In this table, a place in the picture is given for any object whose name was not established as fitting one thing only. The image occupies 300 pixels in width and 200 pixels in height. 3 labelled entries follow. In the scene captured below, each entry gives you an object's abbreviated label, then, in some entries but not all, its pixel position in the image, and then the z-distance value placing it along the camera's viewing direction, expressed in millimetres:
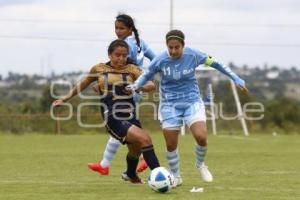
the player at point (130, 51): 21266
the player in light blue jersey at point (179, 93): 19375
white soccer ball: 17844
